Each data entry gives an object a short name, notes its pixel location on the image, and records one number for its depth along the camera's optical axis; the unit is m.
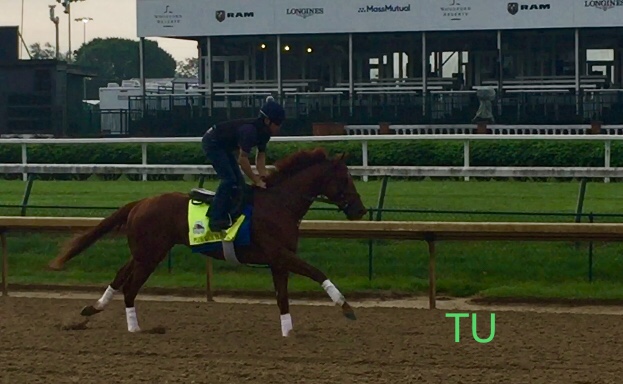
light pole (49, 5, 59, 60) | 57.16
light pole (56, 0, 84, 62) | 60.62
